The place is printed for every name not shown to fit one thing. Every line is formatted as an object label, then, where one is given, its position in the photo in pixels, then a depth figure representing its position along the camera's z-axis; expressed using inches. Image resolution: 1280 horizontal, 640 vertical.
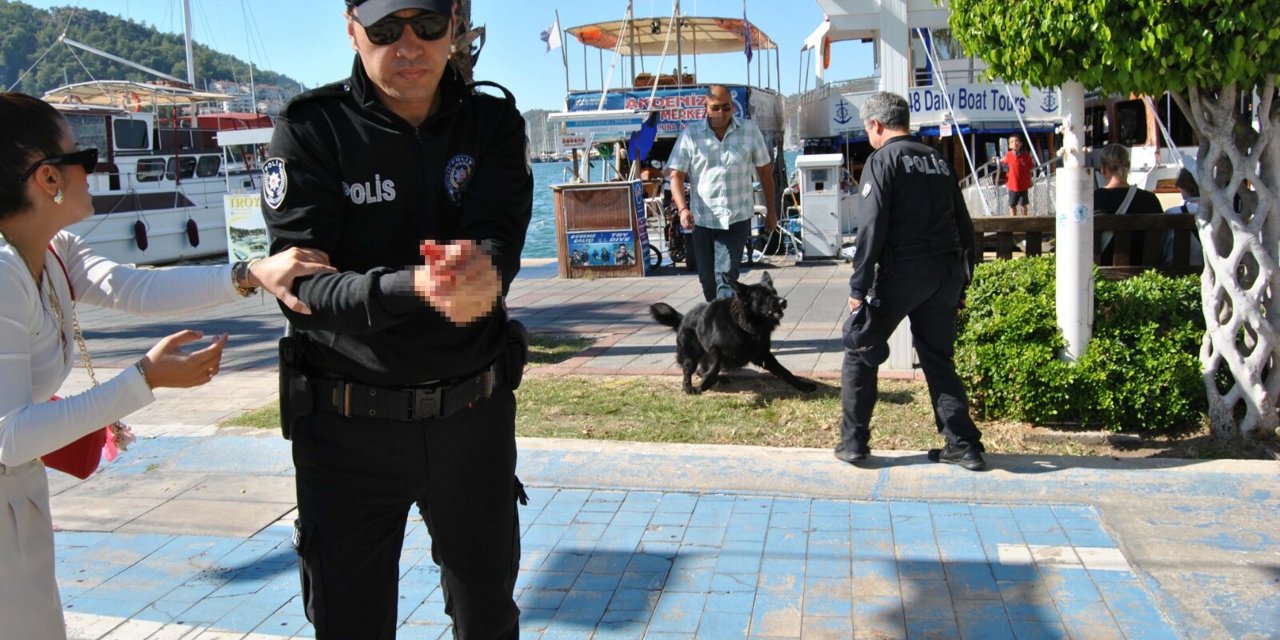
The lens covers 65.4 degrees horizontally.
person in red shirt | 588.4
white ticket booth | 563.5
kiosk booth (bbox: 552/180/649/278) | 522.9
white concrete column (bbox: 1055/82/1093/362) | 201.6
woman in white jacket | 75.4
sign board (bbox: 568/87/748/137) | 858.1
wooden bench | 232.1
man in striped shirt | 282.8
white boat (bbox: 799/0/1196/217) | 269.4
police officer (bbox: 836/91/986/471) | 184.9
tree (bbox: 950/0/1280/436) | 168.6
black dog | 246.5
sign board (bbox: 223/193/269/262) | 411.2
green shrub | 201.3
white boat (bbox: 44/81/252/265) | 906.7
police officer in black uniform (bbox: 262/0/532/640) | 85.4
